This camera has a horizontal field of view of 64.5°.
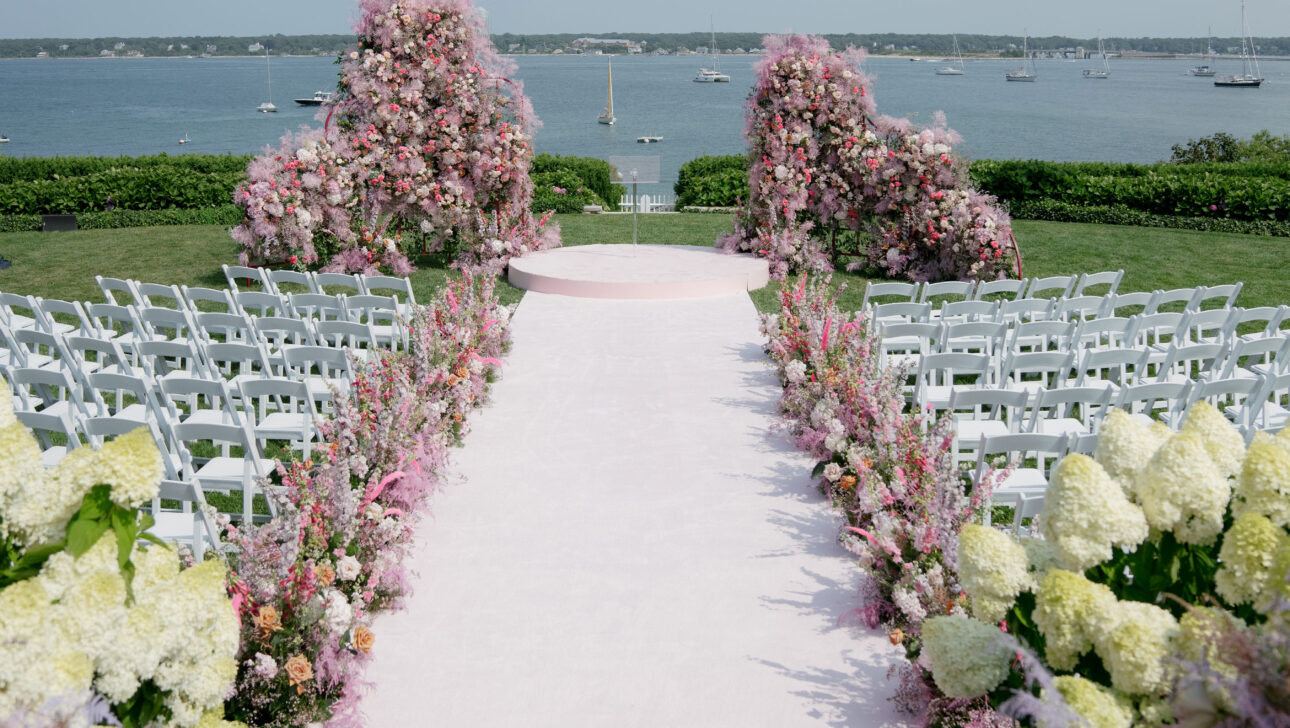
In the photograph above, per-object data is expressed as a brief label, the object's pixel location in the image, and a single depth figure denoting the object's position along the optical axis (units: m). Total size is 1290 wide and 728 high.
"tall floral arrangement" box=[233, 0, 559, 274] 13.18
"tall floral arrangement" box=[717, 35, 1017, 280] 13.31
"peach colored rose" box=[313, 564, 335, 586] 4.39
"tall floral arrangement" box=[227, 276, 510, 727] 4.15
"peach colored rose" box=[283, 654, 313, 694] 4.02
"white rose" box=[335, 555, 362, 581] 4.69
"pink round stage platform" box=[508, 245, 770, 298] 12.59
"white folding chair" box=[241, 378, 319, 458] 6.20
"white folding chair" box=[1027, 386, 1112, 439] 6.24
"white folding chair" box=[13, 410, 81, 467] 5.53
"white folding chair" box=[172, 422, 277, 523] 5.36
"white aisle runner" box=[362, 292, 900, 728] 4.49
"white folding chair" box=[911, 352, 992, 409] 7.20
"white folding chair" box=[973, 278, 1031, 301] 9.66
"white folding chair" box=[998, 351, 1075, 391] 7.13
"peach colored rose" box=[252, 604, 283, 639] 4.07
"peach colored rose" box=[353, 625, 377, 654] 4.35
